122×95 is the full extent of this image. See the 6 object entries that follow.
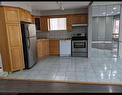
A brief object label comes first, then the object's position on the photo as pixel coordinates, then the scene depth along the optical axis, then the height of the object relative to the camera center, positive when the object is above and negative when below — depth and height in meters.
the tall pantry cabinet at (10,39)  2.81 +0.03
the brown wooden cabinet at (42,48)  4.39 -0.43
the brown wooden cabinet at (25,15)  3.15 +0.92
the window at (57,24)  5.13 +0.87
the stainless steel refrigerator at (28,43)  3.11 -0.13
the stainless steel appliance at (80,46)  4.61 -0.38
